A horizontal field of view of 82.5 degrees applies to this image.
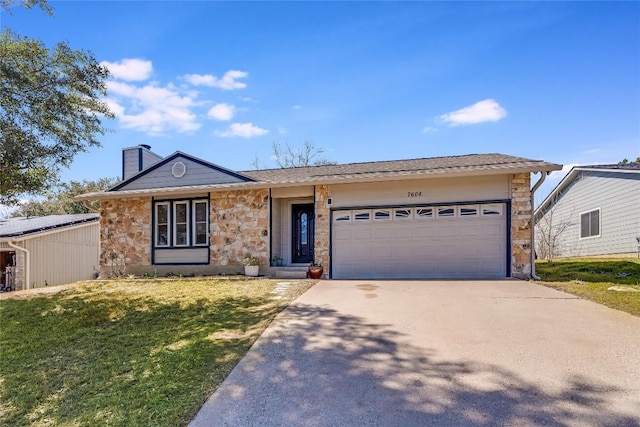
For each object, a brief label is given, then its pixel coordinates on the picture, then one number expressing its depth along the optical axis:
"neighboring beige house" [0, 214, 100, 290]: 15.30
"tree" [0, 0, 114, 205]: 7.32
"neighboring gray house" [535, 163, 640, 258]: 13.19
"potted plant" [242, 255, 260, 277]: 10.67
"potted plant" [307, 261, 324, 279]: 10.12
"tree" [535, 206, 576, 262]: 16.47
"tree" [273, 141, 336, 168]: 25.80
